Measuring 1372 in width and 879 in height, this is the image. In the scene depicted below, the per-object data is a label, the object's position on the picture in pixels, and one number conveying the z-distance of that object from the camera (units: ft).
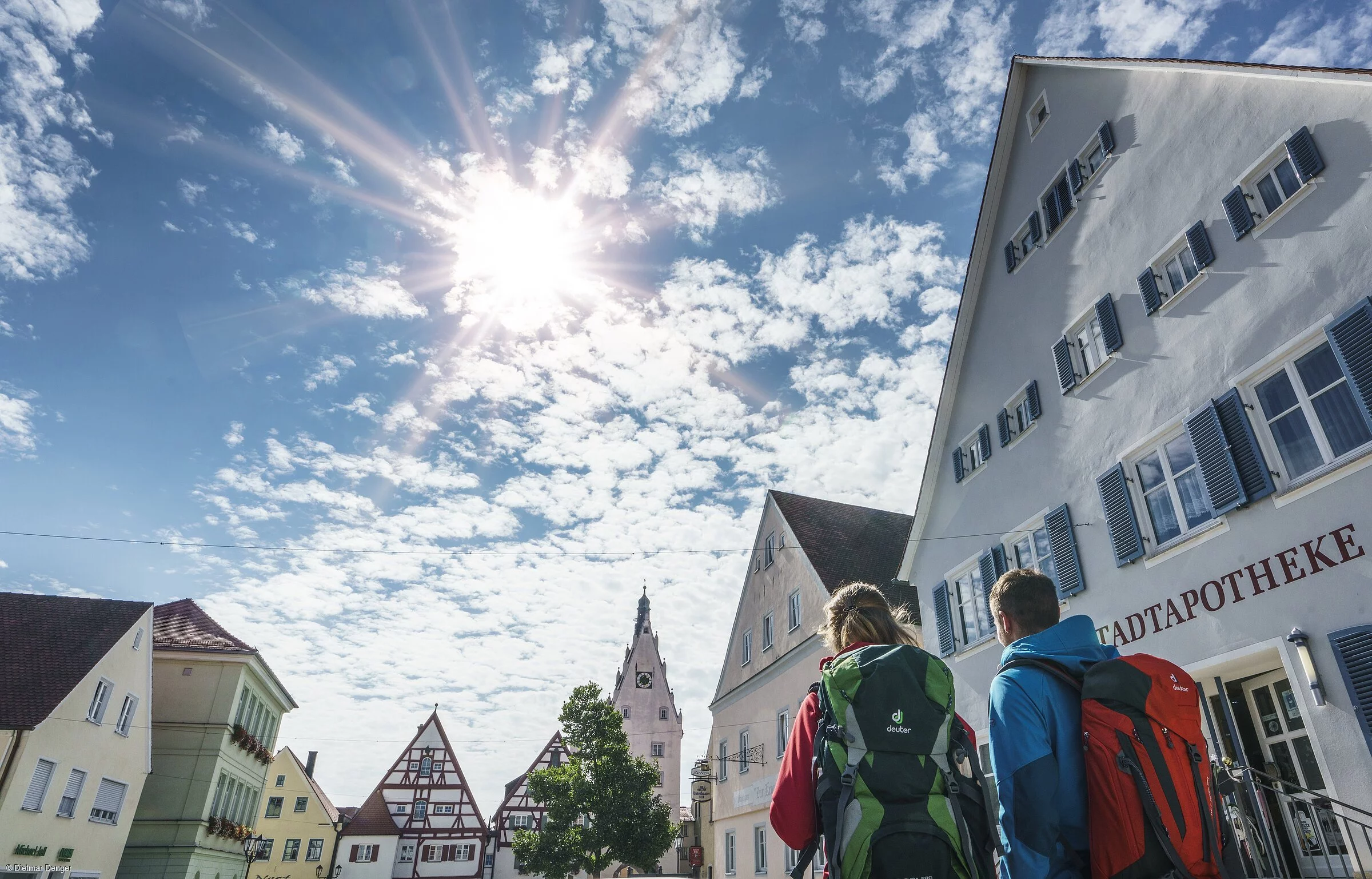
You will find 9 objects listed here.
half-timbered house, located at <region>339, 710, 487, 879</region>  165.27
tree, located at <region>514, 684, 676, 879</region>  104.22
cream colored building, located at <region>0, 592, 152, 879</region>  65.87
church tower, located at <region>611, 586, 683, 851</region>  215.10
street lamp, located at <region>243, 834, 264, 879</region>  114.32
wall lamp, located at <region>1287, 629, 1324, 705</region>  23.06
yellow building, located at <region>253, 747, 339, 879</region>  152.46
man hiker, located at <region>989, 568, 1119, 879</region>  9.11
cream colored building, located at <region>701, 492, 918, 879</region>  64.39
